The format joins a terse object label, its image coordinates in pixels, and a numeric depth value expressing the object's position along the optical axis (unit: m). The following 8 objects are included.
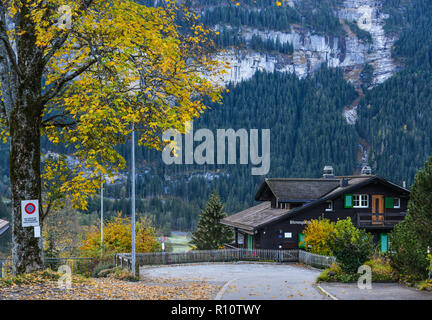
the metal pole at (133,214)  27.82
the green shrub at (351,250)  23.12
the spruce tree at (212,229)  65.75
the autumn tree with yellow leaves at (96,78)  15.05
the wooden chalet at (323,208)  48.78
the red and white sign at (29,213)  14.91
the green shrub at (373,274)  22.23
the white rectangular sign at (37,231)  15.09
